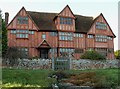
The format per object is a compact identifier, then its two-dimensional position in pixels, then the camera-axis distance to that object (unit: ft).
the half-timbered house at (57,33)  135.44
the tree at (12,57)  100.96
